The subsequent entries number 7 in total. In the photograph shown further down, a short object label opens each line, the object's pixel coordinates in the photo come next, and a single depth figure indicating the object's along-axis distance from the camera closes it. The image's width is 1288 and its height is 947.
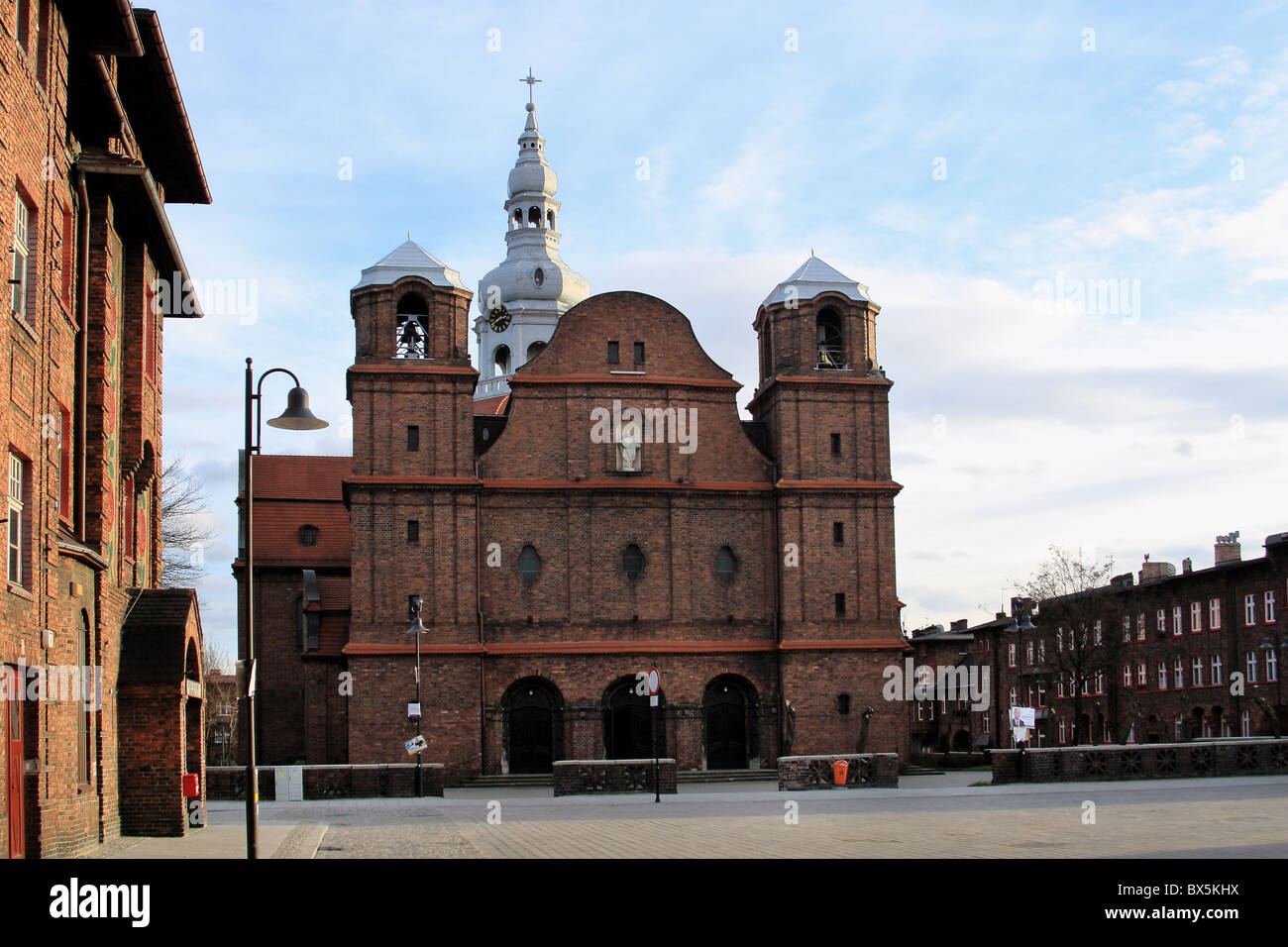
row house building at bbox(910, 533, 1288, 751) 59.97
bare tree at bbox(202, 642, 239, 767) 55.01
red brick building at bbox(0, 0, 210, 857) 17.16
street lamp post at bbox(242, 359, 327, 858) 17.83
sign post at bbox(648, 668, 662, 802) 33.98
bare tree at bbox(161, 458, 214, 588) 49.94
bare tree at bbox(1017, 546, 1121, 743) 65.50
